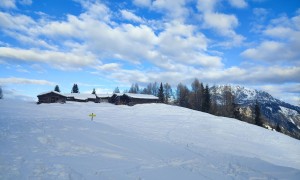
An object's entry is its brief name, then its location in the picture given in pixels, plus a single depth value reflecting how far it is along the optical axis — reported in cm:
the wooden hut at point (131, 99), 6528
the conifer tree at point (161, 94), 8690
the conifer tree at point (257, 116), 6286
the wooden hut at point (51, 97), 5978
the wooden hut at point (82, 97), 7275
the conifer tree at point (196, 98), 8302
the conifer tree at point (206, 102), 7197
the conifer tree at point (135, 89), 13341
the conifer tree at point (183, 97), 8901
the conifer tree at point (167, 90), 10522
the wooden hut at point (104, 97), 7786
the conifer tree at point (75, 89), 11262
